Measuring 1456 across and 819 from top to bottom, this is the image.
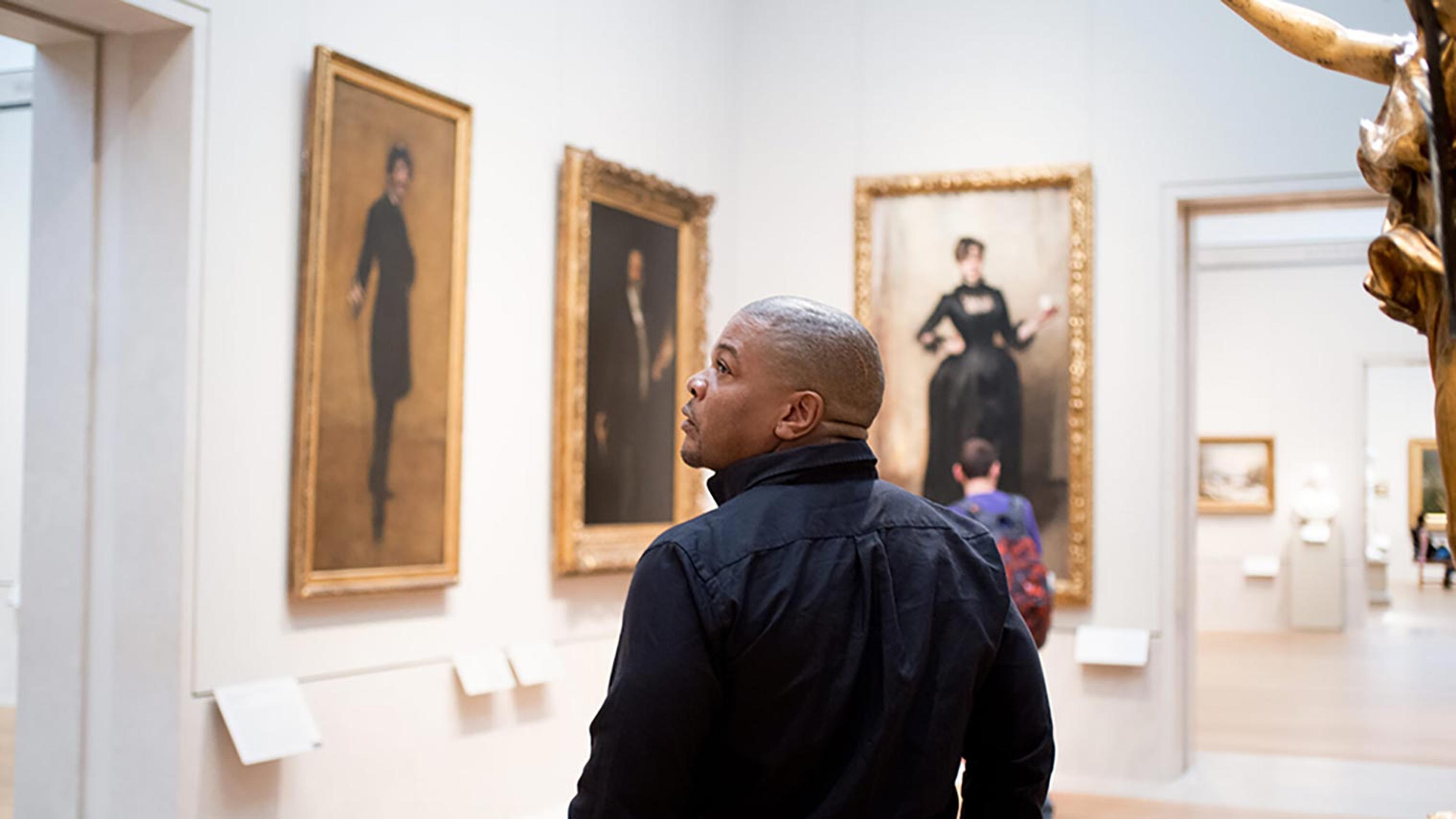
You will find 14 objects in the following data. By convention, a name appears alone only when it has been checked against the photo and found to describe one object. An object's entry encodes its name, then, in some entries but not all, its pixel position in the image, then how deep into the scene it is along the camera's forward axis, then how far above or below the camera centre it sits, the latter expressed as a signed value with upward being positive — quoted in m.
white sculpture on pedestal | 26.33 -0.69
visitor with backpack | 8.55 -0.48
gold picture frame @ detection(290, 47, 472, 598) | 7.77 +0.65
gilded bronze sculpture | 3.02 +0.68
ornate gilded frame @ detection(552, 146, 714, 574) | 10.06 +0.61
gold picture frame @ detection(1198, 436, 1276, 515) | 27.12 -0.16
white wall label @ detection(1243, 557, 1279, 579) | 26.80 -1.78
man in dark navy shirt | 2.88 -0.35
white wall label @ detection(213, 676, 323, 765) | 7.20 -1.31
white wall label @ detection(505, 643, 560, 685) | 9.55 -1.33
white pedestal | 26.38 -2.07
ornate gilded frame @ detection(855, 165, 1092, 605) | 11.62 +0.81
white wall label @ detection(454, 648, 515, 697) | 9.02 -1.32
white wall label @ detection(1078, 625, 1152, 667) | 11.34 -1.38
